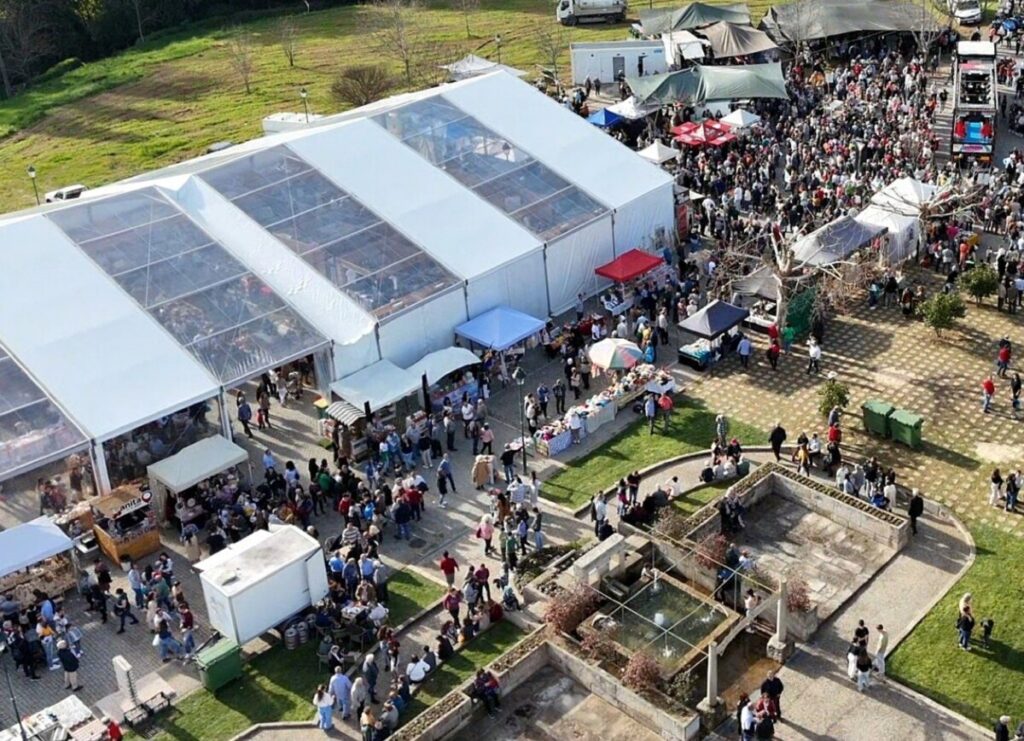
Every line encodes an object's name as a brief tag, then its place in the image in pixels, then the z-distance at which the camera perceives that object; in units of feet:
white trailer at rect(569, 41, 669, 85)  186.91
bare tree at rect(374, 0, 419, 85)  208.33
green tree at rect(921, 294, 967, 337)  110.32
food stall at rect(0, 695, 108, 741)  72.43
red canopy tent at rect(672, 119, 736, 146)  155.02
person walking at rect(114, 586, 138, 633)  82.94
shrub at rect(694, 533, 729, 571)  82.79
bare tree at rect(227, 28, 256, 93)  218.59
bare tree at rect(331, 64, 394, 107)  193.98
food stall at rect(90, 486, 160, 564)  90.38
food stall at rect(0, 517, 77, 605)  84.84
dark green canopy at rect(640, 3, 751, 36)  202.49
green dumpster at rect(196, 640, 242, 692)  77.36
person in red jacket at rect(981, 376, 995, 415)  101.91
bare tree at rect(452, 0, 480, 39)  247.99
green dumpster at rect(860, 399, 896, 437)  98.78
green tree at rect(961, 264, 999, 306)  115.96
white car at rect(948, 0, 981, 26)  210.18
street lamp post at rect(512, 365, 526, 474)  99.66
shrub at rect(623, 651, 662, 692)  73.46
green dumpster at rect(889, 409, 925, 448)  97.40
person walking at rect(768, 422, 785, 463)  96.53
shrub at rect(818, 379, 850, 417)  98.58
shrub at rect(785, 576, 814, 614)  77.71
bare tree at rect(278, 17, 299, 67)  231.24
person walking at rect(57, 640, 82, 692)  77.51
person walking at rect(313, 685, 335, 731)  73.10
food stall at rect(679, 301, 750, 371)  111.04
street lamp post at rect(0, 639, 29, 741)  72.18
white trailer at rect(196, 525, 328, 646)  79.15
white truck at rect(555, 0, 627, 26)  232.12
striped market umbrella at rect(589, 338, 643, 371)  107.65
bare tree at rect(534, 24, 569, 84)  200.89
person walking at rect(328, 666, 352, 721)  73.97
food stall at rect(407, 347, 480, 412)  106.22
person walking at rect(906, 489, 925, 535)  86.53
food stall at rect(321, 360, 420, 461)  101.50
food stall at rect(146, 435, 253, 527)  92.99
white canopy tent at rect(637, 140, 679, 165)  146.57
